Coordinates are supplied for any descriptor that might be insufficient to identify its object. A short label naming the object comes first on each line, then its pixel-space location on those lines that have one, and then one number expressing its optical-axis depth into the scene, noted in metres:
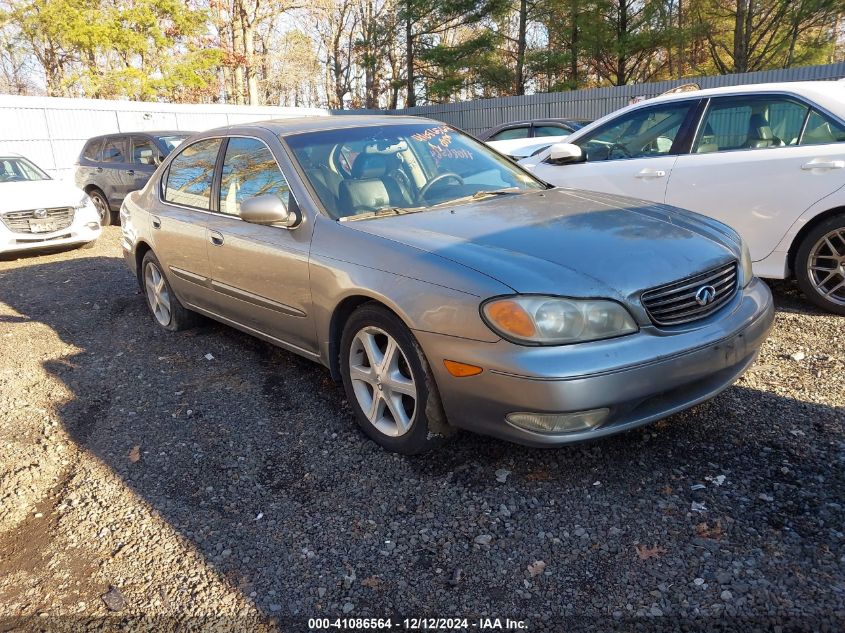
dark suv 11.63
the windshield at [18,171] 9.90
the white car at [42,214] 8.84
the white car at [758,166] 4.56
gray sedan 2.55
